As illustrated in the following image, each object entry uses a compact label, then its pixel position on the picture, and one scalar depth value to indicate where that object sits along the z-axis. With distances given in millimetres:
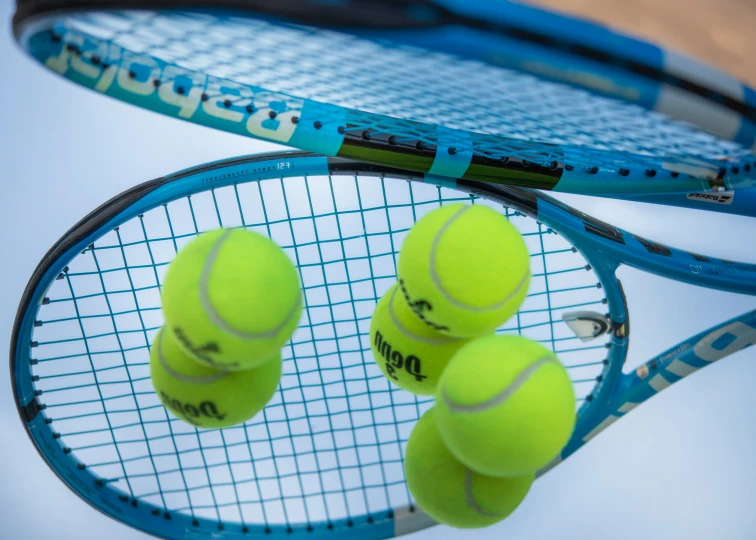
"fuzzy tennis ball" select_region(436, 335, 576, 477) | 797
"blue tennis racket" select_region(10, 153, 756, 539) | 956
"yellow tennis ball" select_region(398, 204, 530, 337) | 819
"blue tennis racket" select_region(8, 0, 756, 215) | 687
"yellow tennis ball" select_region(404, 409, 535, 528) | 856
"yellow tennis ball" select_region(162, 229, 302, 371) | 808
